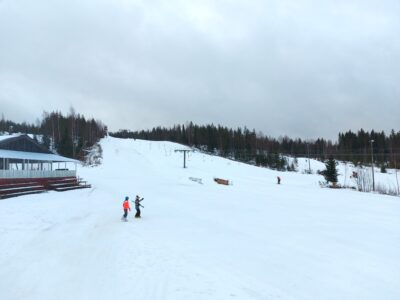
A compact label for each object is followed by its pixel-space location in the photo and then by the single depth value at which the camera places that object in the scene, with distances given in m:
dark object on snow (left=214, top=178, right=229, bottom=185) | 41.91
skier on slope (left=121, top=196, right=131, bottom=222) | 15.97
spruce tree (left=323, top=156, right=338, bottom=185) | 41.84
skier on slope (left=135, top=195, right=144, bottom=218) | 16.86
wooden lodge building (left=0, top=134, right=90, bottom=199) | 25.10
